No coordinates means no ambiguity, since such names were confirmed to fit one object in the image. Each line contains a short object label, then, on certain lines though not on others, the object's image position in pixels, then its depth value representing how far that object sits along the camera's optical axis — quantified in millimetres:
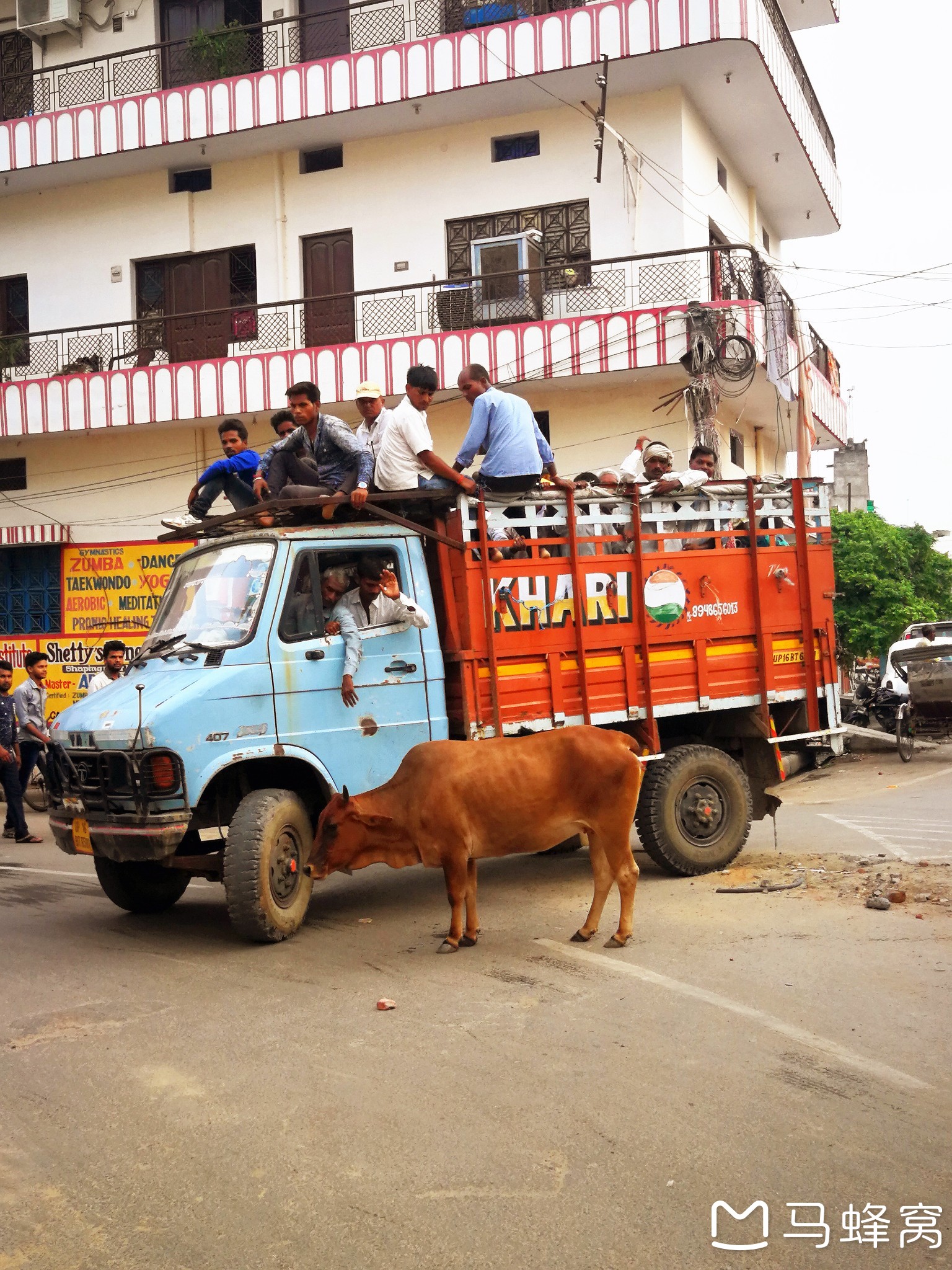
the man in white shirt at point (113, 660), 12602
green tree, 20594
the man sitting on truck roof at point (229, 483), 9258
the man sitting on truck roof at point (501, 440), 8375
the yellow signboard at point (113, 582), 20750
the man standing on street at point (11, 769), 13055
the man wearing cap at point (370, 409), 8742
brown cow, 6855
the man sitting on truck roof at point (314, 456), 8258
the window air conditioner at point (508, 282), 19188
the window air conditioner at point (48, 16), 22125
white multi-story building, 18438
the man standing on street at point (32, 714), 13711
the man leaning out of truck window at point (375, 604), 7863
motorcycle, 18625
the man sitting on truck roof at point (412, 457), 8148
